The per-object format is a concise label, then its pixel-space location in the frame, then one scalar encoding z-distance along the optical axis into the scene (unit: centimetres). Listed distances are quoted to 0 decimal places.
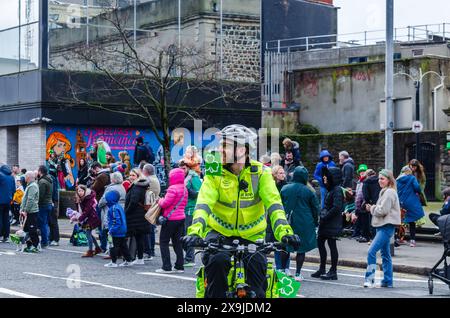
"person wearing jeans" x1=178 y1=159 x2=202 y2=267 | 1672
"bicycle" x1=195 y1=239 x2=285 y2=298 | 751
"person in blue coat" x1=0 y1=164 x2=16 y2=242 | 2166
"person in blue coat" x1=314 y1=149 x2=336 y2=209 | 1962
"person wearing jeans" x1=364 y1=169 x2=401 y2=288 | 1380
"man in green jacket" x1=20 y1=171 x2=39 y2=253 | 1909
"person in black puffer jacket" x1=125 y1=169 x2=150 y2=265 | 1670
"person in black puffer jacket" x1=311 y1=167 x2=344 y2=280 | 1458
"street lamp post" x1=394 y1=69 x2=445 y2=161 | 3803
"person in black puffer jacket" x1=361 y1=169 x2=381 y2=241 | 1911
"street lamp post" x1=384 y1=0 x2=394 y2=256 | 1744
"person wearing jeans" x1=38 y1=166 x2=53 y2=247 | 1998
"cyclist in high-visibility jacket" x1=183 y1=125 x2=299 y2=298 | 801
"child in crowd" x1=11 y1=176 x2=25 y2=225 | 2631
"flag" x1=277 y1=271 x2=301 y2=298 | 789
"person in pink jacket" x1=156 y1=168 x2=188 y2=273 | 1568
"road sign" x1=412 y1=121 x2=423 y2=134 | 3027
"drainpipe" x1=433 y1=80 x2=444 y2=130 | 3900
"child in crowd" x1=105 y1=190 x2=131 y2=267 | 1633
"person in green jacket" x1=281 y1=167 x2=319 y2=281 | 1456
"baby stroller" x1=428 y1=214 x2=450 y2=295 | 1291
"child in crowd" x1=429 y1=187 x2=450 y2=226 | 1338
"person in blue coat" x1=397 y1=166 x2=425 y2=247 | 1972
